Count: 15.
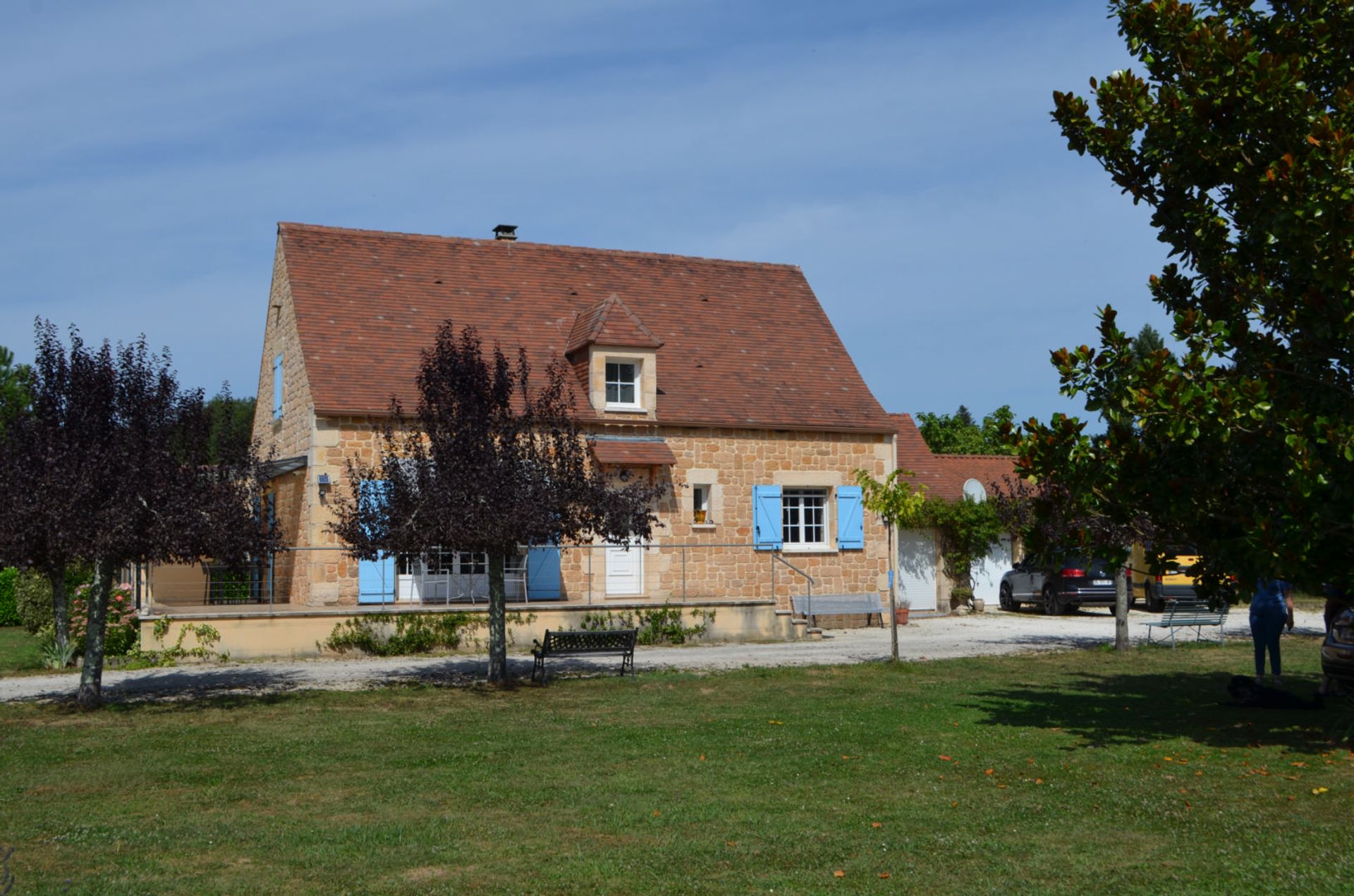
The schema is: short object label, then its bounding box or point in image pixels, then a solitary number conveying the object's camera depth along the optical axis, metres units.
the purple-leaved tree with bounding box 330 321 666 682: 14.27
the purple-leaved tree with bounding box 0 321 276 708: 12.48
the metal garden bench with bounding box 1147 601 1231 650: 18.78
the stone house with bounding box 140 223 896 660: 21.23
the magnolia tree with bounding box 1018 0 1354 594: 9.16
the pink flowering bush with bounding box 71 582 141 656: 18.23
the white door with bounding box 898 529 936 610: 28.30
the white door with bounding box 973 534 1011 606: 31.03
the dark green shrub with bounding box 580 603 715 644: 20.09
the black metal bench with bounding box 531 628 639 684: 15.45
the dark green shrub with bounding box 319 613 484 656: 18.77
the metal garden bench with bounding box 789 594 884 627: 22.84
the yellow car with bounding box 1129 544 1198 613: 27.31
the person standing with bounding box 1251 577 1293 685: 13.93
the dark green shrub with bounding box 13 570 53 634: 21.16
